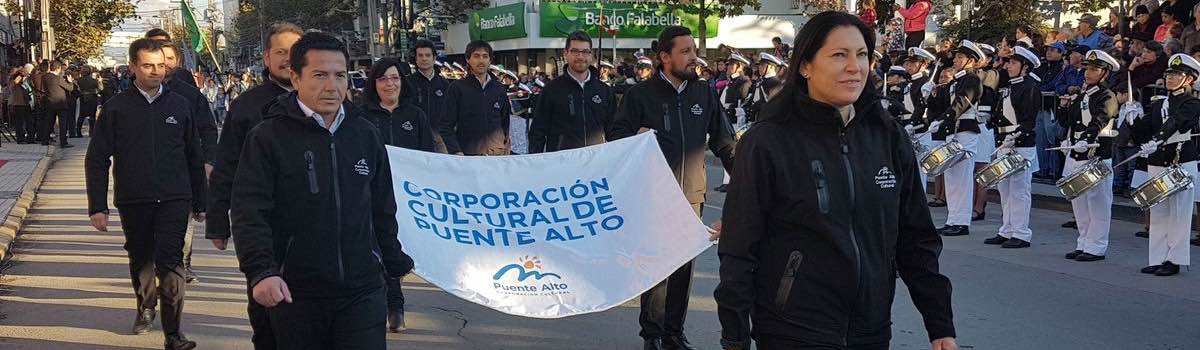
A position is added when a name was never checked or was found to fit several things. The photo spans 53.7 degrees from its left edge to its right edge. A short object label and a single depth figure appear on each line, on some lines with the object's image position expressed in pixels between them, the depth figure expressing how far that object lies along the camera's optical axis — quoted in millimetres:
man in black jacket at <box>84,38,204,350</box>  7086
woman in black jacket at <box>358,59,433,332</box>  7875
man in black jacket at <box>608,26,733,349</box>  6855
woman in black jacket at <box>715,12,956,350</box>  3451
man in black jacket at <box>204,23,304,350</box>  4762
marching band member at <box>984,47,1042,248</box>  11539
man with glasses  9133
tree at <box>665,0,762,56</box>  32625
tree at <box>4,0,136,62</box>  38375
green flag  33344
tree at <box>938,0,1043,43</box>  24469
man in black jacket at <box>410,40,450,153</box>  11164
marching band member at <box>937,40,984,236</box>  12539
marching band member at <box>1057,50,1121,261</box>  10547
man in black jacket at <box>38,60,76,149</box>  26938
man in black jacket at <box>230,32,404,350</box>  4359
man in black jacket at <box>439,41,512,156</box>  11016
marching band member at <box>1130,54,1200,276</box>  9664
